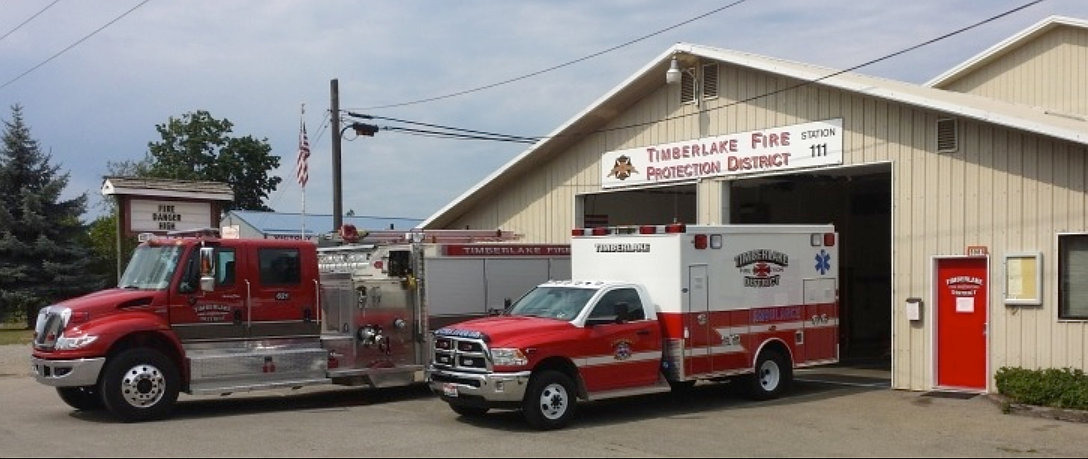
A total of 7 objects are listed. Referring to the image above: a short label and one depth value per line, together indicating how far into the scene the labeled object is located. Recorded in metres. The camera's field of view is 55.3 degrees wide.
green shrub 13.57
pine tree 37.28
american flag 28.81
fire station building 14.82
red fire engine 13.49
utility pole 26.25
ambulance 12.79
